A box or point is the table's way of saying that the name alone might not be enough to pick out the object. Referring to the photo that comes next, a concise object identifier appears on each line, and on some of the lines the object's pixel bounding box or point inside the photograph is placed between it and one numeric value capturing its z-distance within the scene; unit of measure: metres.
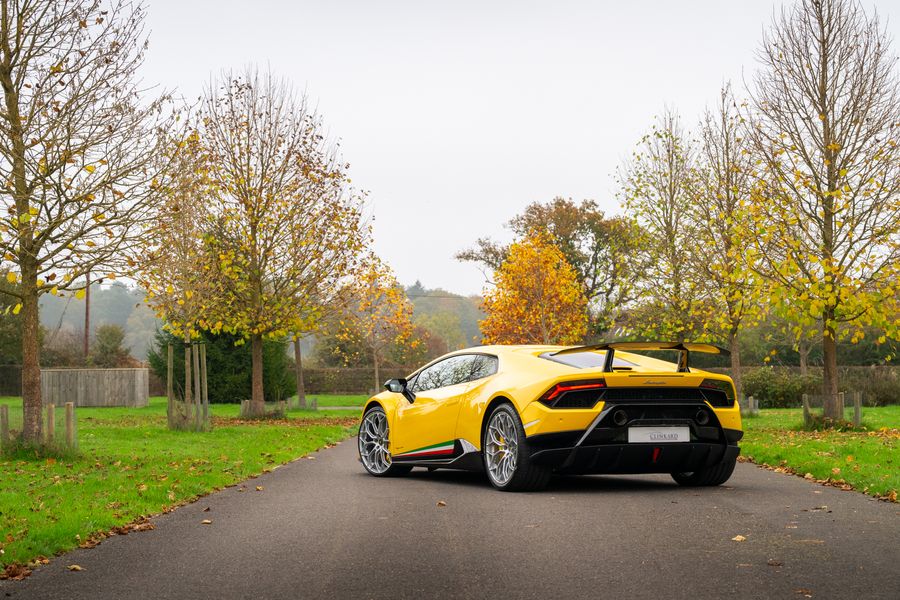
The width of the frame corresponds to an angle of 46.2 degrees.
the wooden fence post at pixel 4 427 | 14.59
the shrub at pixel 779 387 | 40.22
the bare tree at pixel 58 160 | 14.10
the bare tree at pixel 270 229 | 27.75
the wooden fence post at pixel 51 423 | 14.56
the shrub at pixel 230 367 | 40.00
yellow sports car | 9.73
